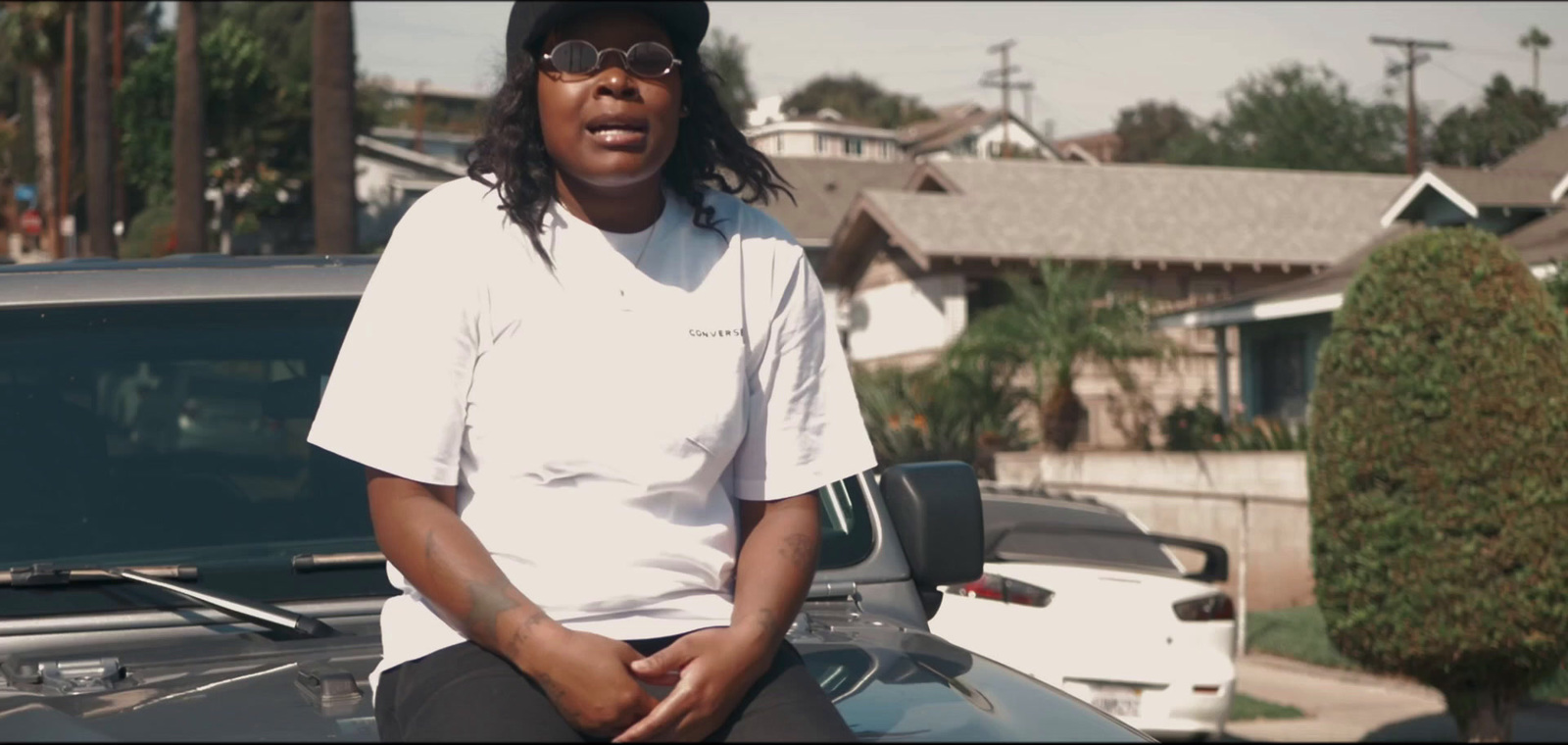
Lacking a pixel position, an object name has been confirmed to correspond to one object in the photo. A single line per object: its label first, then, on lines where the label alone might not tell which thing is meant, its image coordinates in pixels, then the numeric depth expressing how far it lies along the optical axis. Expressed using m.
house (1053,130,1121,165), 86.33
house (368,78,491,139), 113.94
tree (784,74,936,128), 127.31
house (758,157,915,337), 50.91
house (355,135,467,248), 66.19
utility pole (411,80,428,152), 85.38
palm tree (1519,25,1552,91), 82.19
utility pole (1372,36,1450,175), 52.03
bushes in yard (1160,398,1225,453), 28.70
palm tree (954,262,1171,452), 29.28
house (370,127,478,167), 92.38
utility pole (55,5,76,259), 46.38
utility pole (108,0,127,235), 49.69
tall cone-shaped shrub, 9.90
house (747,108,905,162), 96.62
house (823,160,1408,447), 37.81
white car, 10.13
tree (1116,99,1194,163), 109.38
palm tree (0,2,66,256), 45.97
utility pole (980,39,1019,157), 90.44
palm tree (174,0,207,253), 29.33
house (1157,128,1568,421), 24.88
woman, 2.39
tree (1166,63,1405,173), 75.25
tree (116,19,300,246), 60.09
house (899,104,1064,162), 100.56
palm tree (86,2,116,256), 39.75
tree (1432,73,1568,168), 73.56
